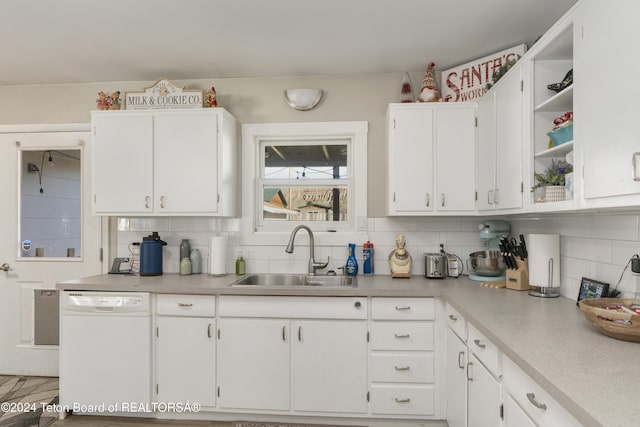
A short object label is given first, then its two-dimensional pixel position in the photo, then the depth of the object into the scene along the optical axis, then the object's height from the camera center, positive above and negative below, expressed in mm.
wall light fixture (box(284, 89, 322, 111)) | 2973 +942
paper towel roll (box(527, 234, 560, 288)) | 2088 -247
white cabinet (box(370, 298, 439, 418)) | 2365 -923
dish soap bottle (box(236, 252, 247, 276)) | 2967 -423
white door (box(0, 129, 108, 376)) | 3168 -144
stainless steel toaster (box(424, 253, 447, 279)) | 2748 -385
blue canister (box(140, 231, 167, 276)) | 2859 -330
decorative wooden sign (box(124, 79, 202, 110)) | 2877 +908
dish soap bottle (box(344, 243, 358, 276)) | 2875 -404
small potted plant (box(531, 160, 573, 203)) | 1733 +162
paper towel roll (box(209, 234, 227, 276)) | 2826 -323
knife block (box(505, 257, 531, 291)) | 2289 -388
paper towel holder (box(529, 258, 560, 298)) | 2084 -436
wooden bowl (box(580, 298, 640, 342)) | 1304 -391
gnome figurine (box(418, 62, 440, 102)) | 2748 +936
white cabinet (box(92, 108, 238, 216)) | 2754 +384
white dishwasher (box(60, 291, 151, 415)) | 2459 -933
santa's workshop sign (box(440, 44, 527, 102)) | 2580 +1043
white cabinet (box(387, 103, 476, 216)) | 2668 +406
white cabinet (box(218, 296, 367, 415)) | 2389 -919
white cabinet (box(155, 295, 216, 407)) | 2441 -899
